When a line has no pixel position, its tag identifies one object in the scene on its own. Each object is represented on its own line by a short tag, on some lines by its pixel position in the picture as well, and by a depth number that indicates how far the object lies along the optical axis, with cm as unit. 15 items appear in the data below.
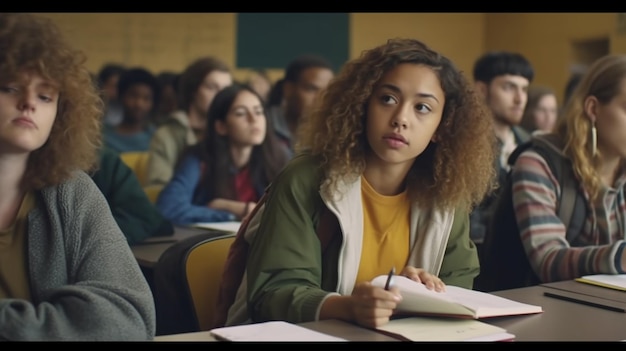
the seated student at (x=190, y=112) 517
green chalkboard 985
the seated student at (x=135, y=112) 690
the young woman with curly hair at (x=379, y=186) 207
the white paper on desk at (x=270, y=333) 161
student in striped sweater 270
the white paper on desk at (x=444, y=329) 167
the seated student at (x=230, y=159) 404
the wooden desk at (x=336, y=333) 163
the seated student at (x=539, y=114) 582
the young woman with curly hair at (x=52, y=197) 171
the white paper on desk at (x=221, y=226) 334
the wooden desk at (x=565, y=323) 175
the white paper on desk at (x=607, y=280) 232
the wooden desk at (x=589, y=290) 219
